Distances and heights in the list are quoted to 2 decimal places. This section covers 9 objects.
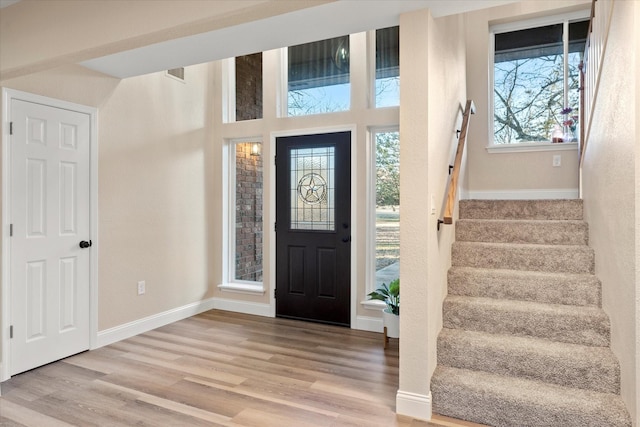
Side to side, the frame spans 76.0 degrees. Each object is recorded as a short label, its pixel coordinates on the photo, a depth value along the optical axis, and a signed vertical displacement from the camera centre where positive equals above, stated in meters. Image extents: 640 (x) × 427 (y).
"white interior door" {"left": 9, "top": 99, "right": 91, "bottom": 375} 3.09 -0.16
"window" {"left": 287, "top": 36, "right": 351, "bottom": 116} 4.42 +1.51
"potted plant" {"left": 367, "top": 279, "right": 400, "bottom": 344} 3.65 -0.86
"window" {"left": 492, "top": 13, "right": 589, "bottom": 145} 4.50 +1.52
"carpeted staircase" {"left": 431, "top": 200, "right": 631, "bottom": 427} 2.30 -0.78
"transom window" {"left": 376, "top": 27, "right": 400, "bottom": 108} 4.19 +1.52
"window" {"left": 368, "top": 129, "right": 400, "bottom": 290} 4.21 +0.06
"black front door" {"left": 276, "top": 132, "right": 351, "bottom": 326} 4.30 -0.15
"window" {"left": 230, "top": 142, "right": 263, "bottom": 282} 4.95 +0.00
